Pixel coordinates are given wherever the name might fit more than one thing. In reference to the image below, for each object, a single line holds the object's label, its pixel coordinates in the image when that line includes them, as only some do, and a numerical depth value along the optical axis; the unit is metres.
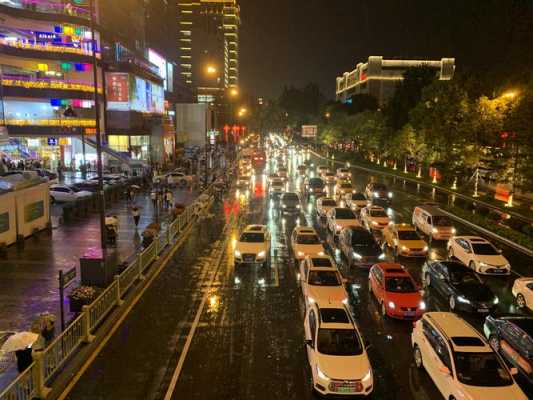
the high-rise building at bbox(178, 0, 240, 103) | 148.25
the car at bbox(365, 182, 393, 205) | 38.67
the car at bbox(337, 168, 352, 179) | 52.31
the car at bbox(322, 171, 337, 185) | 51.49
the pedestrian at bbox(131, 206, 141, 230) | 28.53
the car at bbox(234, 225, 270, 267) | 20.62
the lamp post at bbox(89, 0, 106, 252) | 17.73
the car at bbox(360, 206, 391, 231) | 27.78
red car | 15.30
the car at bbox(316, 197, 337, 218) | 31.36
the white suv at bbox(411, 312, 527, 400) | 10.23
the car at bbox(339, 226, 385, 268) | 20.52
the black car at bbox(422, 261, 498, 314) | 15.95
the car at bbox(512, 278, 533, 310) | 16.61
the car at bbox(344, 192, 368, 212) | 33.72
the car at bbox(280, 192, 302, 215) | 33.66
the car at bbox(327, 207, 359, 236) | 26.07
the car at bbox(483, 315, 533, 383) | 11.84
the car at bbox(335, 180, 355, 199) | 41.88
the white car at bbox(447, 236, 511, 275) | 20.33
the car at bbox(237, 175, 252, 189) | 48.99
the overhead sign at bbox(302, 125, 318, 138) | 114.31
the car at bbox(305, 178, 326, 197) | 42.75
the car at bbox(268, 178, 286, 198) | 41.34
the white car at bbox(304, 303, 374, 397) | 10.76
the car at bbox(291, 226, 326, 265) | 21.00
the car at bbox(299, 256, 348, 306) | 15.48
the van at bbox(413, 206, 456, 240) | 26.53
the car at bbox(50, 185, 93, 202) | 37.28
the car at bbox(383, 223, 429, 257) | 22.94
